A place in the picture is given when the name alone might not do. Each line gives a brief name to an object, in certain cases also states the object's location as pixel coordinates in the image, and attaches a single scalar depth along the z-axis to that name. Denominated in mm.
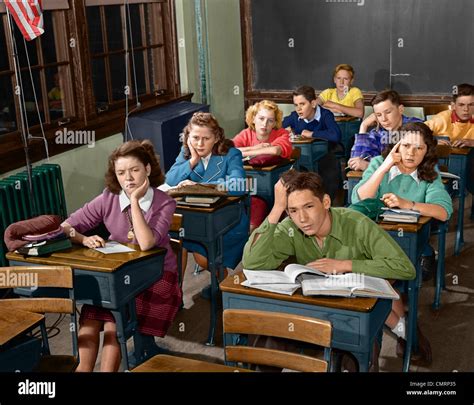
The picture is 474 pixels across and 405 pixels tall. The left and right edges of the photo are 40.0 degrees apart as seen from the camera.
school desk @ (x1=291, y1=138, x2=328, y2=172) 5707
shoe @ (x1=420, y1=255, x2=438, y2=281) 4143
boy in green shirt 2672
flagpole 4379
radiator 4363
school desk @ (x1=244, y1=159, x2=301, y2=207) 4797
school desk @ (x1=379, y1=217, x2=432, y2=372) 3223
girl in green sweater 3430
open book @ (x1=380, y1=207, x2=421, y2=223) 3332
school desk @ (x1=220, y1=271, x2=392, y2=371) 2391
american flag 4297
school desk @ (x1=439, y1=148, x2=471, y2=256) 4859
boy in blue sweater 5895
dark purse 4824
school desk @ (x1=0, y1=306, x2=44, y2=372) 2379
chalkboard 7012
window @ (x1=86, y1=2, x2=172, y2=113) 5859
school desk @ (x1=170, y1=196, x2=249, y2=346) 3697
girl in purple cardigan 3094
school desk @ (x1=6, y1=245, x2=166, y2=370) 2893
